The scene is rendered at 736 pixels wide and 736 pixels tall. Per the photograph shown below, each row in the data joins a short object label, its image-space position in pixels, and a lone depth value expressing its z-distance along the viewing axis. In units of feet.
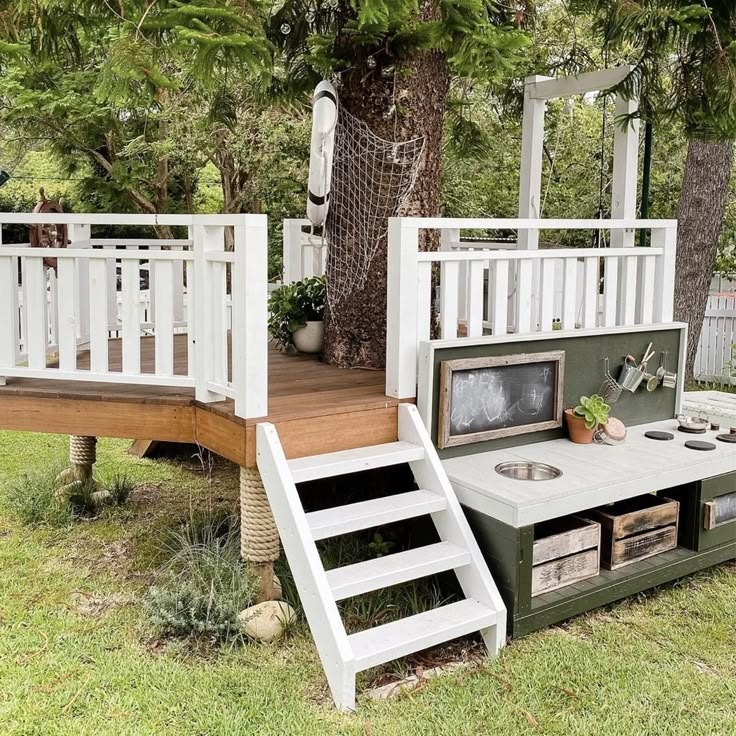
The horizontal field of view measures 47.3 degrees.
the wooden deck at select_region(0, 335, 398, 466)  12.00
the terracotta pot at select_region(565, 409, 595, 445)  14.29
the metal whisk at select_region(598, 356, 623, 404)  14.94
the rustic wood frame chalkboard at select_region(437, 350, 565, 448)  12.89
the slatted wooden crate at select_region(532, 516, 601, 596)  11.45
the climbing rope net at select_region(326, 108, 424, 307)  15.61
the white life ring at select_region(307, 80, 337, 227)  15.21
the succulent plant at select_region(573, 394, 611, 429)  14.16
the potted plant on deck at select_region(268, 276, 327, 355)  17.90
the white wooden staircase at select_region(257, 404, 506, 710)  9.82
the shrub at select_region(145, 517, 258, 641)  11.24
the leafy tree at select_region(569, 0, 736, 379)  13.84
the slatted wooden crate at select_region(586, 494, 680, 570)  12.44
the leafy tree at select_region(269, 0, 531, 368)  14.48
